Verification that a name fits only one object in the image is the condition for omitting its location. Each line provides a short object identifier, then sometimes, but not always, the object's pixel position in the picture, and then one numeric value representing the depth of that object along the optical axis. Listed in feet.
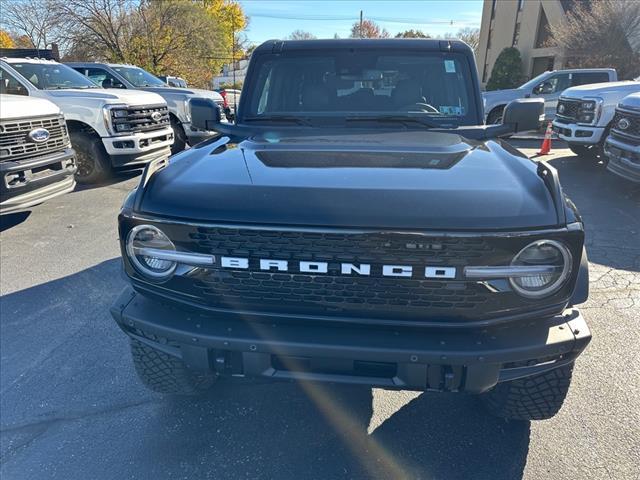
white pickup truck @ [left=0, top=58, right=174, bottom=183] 23.25
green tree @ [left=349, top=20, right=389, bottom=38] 200.25
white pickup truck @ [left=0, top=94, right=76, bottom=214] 16.11
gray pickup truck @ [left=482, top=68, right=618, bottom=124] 38.91
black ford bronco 5.70
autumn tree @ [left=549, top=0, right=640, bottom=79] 55.77
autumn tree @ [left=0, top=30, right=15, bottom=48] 114.21
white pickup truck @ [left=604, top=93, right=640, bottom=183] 20.43
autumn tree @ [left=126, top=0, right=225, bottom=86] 77.71
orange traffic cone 32.63
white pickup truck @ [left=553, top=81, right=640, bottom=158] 26.73
